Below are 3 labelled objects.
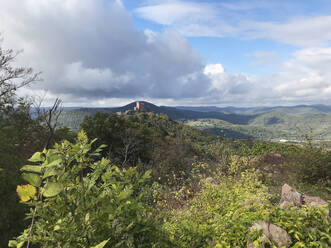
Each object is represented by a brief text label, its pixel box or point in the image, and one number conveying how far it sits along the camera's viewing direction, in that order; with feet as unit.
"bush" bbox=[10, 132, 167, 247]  4.86
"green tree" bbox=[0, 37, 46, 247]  11.66
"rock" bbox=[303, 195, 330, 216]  19.67
